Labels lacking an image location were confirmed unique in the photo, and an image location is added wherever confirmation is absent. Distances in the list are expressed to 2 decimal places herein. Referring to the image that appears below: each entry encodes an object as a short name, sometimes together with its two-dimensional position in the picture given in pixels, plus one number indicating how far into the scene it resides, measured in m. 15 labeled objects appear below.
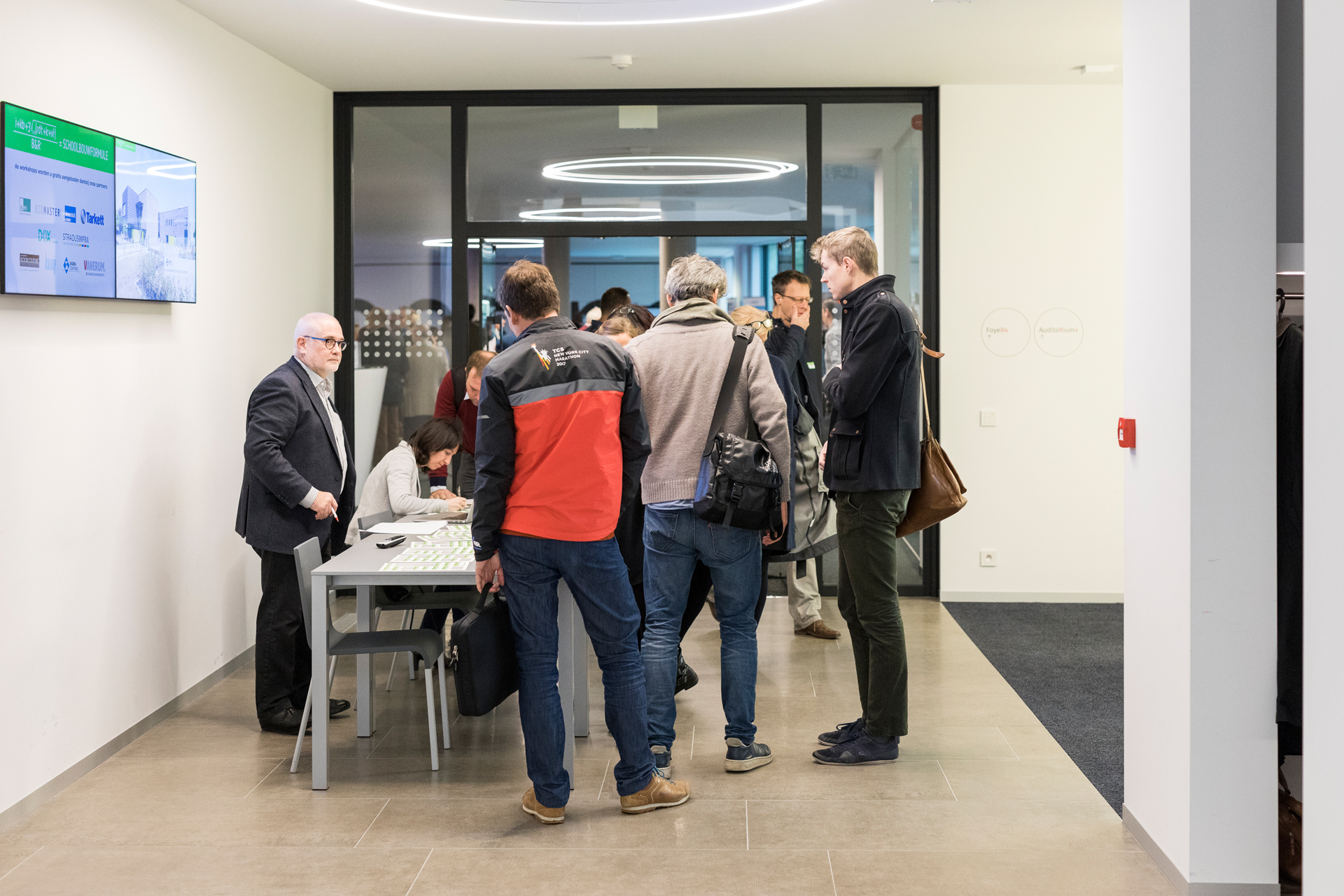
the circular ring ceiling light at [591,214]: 6.66
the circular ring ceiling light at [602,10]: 5.05
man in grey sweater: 3.52
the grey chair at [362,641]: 3.69
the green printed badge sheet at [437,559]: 3.56
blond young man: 3.57
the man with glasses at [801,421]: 4.68
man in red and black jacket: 3.10
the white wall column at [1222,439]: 2.70
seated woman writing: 4.72
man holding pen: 4.21
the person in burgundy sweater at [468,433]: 5.23
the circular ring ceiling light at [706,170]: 6.66
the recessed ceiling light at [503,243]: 6.69
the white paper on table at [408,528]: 4.36
